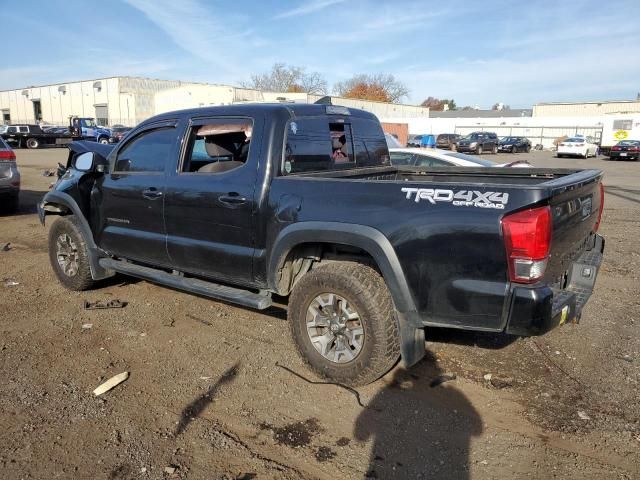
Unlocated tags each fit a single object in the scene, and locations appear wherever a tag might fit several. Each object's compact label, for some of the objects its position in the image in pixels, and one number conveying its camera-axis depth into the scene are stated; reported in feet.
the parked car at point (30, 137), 115.55
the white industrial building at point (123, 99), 189.78
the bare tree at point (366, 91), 295.69
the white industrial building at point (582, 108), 202.39
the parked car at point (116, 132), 129.59
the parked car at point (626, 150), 117.29
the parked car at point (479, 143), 127.85
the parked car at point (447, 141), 128.28
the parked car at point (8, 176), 33.06
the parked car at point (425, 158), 28.50
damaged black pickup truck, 9.70
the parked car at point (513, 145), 143.54
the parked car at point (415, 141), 141.47
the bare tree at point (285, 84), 273.54
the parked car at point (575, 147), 123.95
